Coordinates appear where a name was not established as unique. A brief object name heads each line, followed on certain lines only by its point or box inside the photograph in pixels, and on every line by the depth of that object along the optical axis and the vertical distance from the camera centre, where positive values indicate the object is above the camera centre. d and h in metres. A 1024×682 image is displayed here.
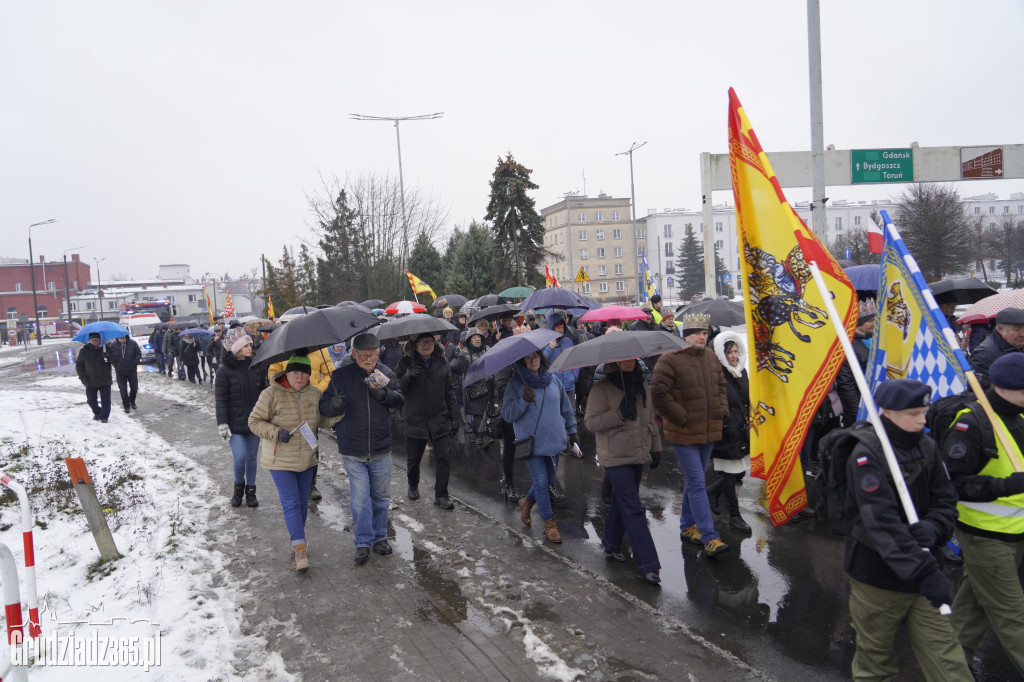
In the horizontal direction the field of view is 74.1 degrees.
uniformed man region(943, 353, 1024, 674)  3.75 -1.24
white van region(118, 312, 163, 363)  34.56 -0.32
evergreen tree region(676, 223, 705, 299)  86.81 +3.72
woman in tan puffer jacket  6.20 -1.13
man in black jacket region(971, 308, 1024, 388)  5.75 -0.56
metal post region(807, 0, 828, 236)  10.46 +2.66
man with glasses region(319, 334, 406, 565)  6.32 -1.11
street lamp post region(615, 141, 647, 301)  38.44 +6.38
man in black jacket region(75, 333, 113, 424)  14.13 -1.12
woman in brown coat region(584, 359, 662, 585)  5.61 -1.22
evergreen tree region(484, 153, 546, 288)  30.52 +3.49
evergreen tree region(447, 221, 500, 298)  34.03 +1.88
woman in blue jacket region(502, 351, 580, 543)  6.78 -1.20
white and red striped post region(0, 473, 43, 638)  4.09 -1.45
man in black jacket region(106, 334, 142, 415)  16.26 -1.17
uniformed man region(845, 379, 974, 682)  3.23 -1.28
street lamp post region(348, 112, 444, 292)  29.67 +7.62
